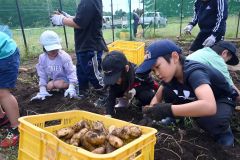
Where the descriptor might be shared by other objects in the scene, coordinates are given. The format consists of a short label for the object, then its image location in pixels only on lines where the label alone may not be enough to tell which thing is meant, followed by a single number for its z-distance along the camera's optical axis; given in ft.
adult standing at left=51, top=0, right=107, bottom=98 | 7.40
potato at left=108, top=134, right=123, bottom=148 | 3.70
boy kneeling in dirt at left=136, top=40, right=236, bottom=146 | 4.32
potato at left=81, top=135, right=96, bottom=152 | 3.86
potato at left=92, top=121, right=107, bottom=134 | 4.02
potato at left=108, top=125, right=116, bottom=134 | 4.06
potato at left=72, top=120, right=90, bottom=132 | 4.26
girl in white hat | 7.34
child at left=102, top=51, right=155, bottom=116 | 5.55
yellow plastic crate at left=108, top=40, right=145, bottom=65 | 10.24
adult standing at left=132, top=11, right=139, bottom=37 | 26.12
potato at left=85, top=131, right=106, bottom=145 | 3.81
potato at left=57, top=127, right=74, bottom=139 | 4.13
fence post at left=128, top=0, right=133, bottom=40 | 20.85
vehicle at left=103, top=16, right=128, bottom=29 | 30.23
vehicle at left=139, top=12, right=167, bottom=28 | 34.18
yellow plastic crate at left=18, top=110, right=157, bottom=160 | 3.22
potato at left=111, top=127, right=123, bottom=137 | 3.90
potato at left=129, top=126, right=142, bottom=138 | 3.79
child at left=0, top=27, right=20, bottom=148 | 5.65
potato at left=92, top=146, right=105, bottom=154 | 3.67
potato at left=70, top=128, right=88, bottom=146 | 3.94
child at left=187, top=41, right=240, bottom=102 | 6.04
